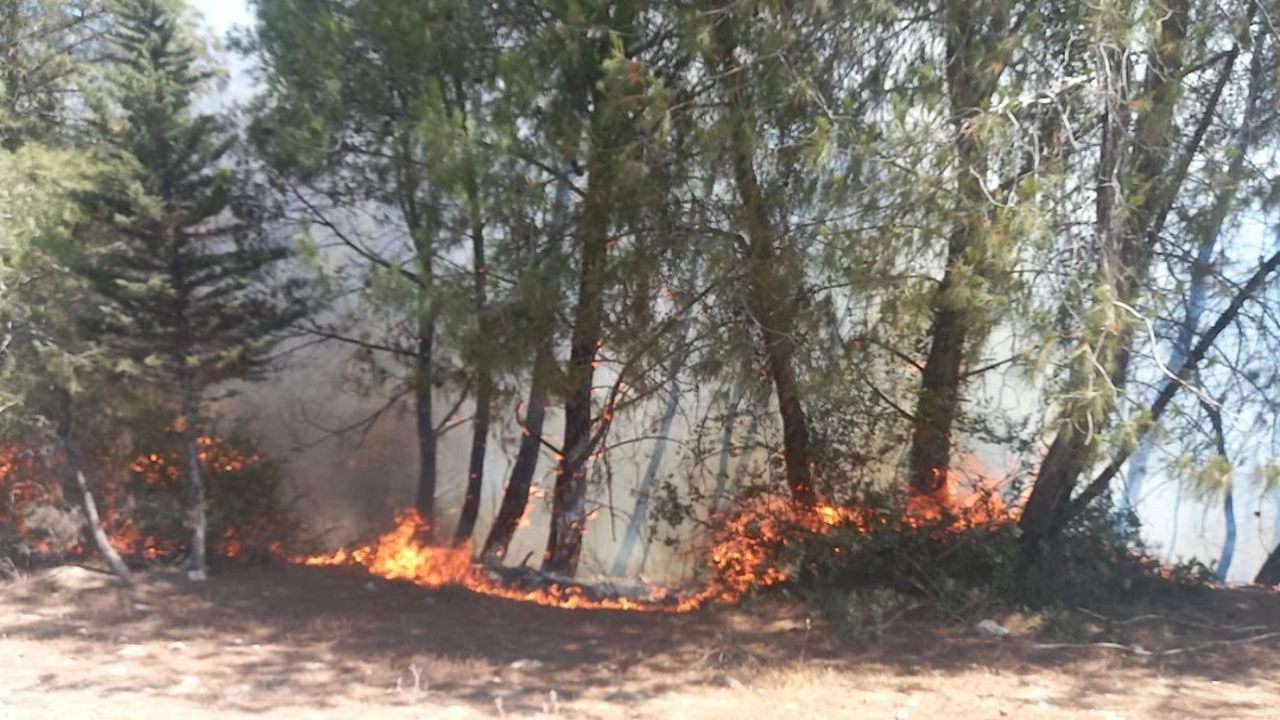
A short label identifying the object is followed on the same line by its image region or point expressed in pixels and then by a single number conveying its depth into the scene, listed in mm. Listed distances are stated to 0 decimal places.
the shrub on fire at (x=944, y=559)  8102
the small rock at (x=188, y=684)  5988
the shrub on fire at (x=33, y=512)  9070
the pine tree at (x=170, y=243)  7941
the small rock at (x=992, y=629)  7395
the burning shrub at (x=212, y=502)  9297
